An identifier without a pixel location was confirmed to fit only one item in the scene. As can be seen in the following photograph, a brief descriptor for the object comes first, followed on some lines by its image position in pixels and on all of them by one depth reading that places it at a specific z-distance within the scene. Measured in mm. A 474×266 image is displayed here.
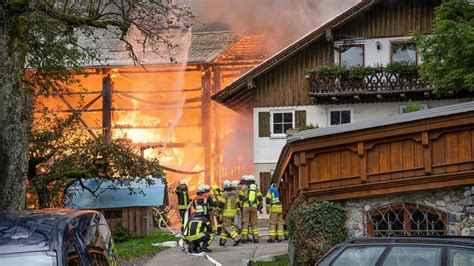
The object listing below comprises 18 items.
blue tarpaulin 27062
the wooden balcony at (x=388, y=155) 12875
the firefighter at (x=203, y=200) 20594
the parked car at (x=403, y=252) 7371
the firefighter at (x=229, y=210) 21703
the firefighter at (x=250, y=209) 22484
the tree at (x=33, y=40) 14945
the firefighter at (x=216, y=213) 23581
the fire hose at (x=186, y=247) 17302
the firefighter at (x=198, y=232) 19214
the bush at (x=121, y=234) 26328
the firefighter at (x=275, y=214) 22016
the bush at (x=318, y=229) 13664
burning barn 41344
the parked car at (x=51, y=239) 6668
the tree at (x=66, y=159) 22547
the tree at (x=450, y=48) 18953
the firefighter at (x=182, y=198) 24609
